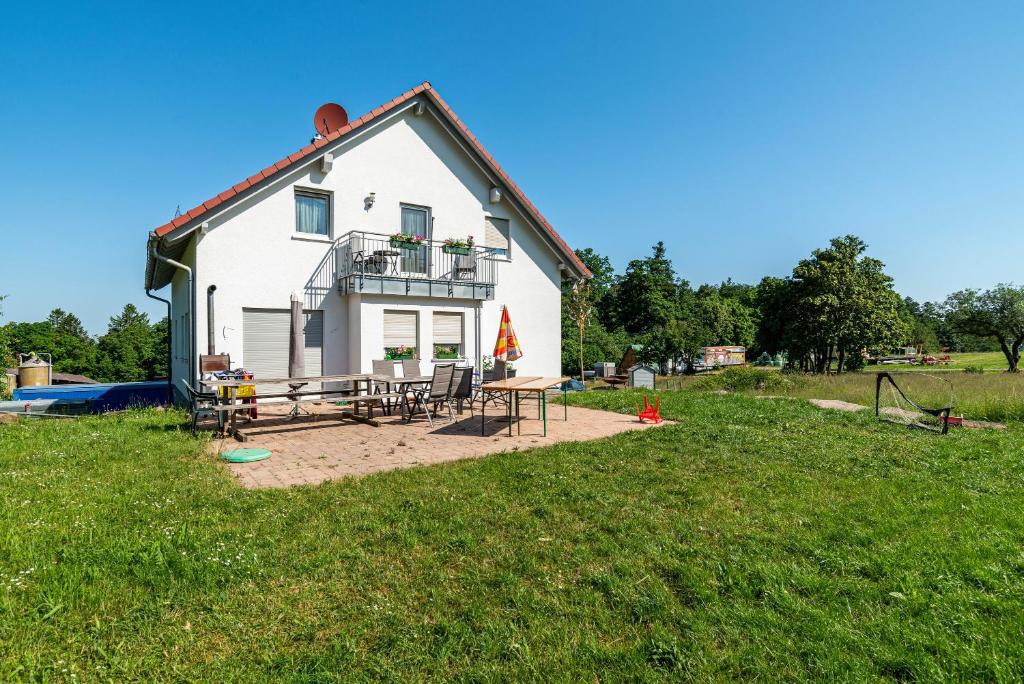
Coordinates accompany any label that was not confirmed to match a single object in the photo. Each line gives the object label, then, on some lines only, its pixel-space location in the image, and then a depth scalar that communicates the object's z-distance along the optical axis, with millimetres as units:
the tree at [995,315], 28359
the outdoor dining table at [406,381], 8766
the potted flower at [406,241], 12633
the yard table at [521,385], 7465
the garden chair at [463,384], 8931
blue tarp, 14891
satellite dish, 14422
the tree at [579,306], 27541
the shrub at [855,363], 29625
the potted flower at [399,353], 12638
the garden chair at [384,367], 10867
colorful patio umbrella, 13062
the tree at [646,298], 44938
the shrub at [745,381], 17406
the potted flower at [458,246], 13500
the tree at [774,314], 32959
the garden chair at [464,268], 13953
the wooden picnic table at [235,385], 7355
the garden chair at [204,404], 7266
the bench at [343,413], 7226
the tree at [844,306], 28000
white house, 10961
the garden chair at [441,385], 8711
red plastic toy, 9242
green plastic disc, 6043
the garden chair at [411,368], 11260
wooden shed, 18250
